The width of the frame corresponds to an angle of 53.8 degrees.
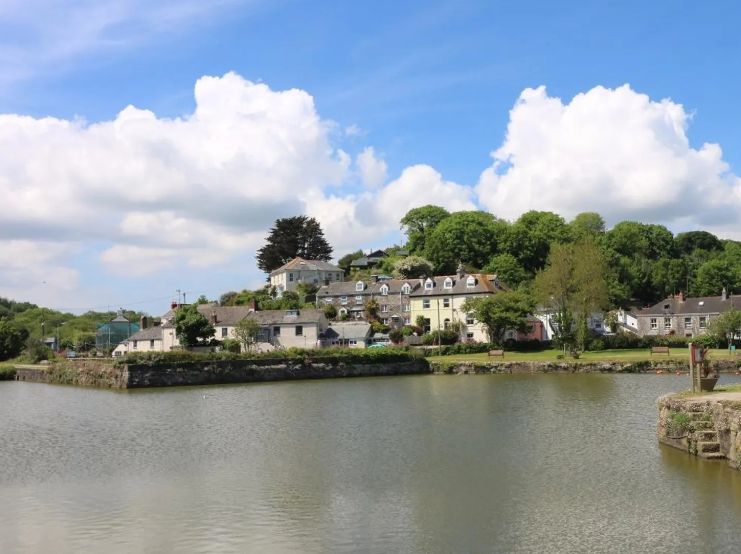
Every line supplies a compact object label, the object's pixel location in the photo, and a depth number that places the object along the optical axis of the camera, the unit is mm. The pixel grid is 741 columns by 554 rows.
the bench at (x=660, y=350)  70675
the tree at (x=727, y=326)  74438
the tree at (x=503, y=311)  80688
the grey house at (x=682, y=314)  91125
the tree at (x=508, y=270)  108875
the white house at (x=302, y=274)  119125
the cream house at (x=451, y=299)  89188
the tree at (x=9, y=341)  99125
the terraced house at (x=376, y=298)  98375
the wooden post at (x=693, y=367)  27953
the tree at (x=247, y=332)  86319
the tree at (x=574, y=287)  75562
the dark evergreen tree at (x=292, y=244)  131875
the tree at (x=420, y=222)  128250
